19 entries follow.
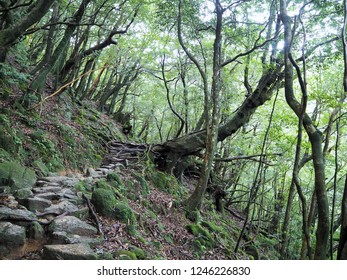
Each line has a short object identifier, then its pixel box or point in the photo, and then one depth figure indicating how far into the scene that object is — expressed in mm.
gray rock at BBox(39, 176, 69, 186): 6273
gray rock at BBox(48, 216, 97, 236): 4254
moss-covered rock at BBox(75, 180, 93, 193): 6131
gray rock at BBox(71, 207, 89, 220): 4883
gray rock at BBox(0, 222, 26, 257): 3692
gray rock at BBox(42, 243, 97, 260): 3543
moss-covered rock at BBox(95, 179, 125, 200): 6380
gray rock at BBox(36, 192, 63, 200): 5262
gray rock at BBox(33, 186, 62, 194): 5516
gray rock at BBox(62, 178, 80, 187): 6216
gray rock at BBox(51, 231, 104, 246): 4007
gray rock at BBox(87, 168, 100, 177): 8179
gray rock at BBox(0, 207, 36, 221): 4167
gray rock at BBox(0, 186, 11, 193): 5009
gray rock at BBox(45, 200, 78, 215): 4809
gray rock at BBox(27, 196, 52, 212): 4794
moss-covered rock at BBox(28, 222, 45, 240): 4051
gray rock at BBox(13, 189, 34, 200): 4988
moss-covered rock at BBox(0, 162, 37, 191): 5316
